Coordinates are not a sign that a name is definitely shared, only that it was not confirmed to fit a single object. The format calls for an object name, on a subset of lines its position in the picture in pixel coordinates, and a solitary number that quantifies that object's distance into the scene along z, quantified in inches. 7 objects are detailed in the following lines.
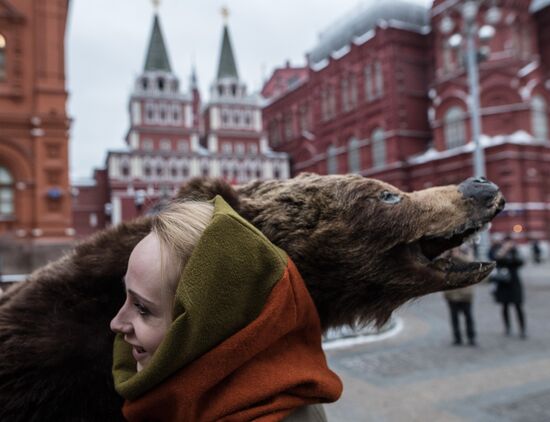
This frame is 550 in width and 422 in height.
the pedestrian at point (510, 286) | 293.1
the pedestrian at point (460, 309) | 280.1
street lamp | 489.1
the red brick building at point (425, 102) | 939.3
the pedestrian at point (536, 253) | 821.9
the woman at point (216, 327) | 38.3
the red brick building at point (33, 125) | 580.4
